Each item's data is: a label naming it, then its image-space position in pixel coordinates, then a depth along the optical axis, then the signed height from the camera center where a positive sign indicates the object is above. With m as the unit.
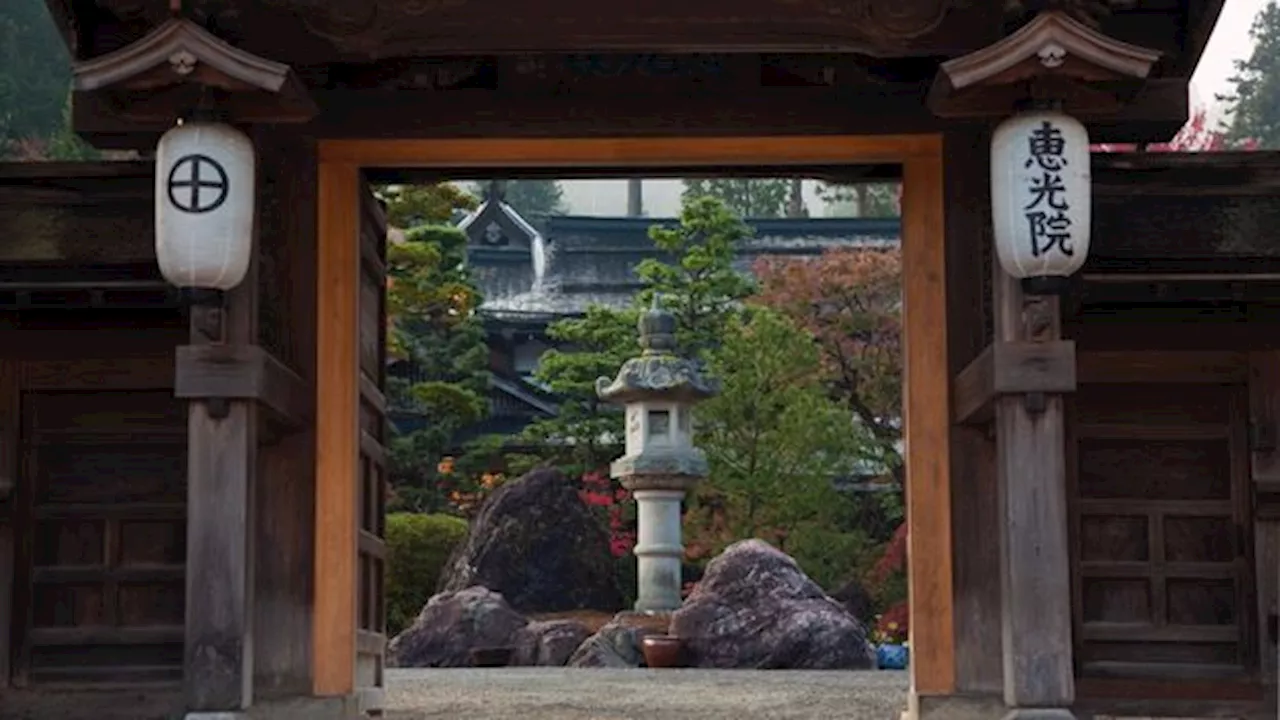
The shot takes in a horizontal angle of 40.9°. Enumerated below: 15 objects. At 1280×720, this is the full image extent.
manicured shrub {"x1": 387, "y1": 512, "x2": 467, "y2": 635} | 23.02 -1.35
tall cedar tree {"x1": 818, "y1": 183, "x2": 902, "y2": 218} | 45.69 +7.03
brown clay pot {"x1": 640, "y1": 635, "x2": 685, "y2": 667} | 18.39 -2.09
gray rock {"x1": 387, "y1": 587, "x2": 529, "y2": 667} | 19.62 -2.01
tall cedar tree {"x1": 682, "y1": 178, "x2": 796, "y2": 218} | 53.97 +8.31
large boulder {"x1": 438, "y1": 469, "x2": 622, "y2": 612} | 22.14 -1.23
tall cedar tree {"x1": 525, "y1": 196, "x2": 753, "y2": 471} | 27.02 +2.07
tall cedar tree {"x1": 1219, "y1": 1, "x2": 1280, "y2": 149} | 39.69 +9.06
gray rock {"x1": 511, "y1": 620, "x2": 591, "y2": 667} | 19.62 -2.14
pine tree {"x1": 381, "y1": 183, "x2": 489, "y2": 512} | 24.70 +1.92
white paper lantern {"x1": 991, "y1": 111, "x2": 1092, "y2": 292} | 7.63 +1.15
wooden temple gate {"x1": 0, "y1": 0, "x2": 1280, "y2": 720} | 9.02 +0.45
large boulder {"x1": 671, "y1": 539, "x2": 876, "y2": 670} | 17.84 -1.76
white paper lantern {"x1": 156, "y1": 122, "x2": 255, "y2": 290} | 7.70 +1.14
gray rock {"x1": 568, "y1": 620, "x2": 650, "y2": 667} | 19.25 -2.18
